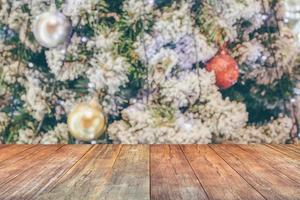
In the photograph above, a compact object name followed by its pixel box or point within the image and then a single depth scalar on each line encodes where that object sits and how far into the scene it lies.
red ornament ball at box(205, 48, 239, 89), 2.25
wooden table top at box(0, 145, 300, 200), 1.17
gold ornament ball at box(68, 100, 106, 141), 2.15
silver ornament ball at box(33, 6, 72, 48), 2.18
